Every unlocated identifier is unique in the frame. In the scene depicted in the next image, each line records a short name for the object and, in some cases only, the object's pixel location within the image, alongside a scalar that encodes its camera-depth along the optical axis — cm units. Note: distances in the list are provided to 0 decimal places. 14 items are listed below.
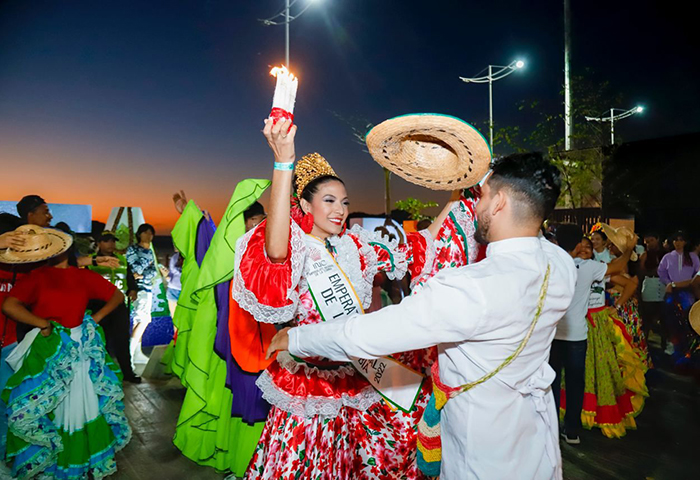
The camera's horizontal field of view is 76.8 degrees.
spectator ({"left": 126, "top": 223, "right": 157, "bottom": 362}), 612
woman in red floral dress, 172
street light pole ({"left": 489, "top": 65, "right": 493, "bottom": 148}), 1518
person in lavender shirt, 687
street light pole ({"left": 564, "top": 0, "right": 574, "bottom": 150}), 1188
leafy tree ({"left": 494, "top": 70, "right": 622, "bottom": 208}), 1223
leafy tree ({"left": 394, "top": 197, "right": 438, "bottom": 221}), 1688
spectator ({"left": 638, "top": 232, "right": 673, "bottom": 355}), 754
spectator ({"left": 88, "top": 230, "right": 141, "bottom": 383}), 543
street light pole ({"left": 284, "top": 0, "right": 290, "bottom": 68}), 812
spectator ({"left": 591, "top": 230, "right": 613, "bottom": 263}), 537
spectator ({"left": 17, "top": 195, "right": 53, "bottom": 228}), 367
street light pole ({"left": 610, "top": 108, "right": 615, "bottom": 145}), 1277
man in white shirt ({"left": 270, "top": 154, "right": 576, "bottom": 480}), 132
